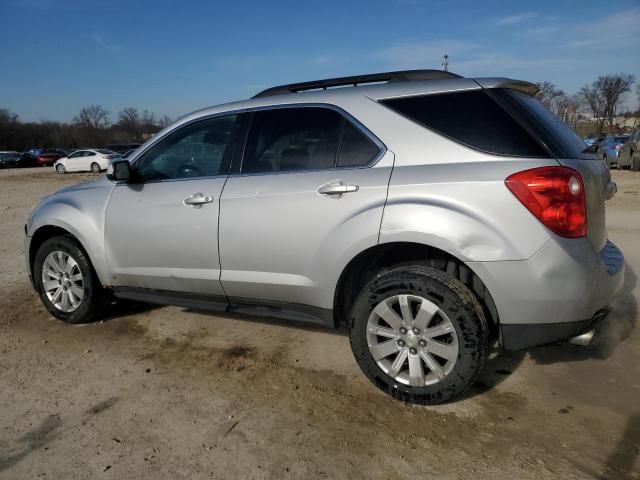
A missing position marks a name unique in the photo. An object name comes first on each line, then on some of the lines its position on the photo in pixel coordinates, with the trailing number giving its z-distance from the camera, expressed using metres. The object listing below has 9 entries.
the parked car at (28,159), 40.22
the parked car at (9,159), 38.53
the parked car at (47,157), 41.06
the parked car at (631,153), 17.53
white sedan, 29.12
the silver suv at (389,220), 2.61
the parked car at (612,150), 19.58
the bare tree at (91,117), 82.12
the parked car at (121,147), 34.93
